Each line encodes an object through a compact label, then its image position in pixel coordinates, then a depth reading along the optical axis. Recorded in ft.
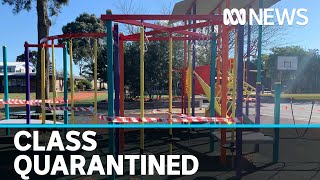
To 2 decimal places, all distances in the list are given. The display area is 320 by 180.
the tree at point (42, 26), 29.45
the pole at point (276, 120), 15.61
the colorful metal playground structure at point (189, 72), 12.26
